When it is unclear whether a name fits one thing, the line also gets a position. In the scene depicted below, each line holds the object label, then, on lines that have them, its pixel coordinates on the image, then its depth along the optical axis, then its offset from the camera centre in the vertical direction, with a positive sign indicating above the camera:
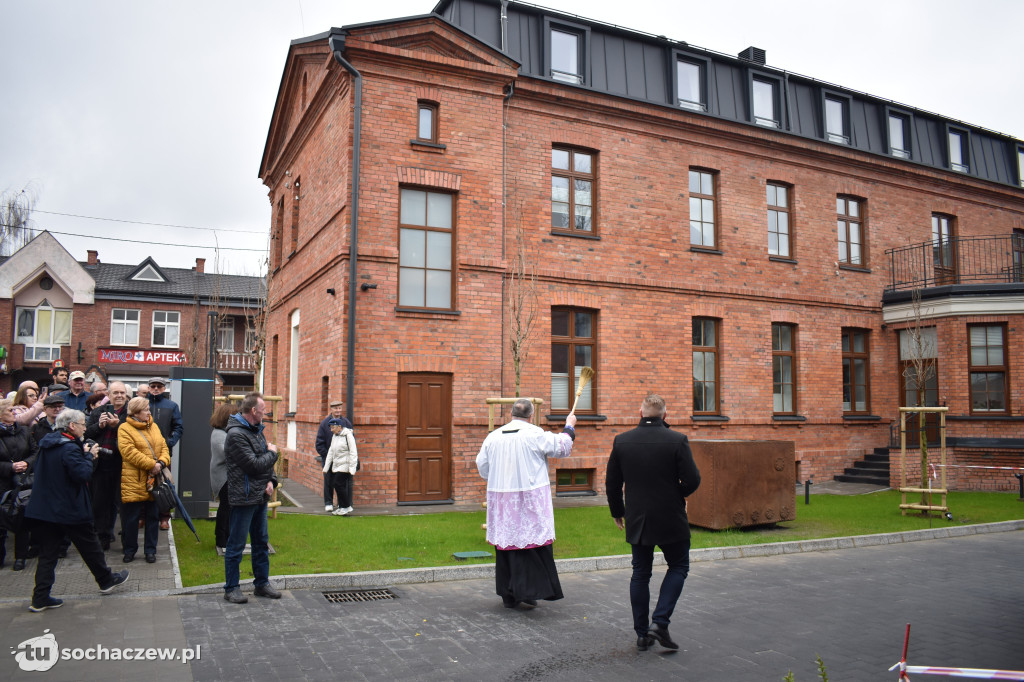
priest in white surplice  6.75 -1.03
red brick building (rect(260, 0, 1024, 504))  13.91 +3.50
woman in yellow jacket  7.77 -0.76
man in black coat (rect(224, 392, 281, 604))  6.71 -0.85
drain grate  7.07 -1.95
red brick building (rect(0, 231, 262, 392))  36.47 +3.95
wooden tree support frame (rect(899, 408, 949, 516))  12.57 -1.50
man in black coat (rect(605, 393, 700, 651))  5.73 -0.84
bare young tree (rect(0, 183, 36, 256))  43.47 +10.16
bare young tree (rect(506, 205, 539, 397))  14.87 +2.16
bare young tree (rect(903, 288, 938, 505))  17.38 +1.30
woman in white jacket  12.05 -1.10
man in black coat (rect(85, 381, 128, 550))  8.31 -0.91
